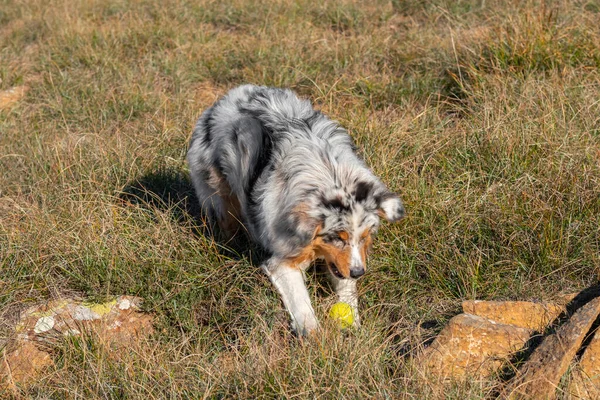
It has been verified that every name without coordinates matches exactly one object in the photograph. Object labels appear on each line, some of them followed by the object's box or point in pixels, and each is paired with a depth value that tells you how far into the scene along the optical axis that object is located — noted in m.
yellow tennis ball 4.03
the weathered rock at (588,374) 3.24
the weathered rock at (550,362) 3.18
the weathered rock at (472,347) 3.49
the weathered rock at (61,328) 3.91
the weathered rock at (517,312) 3.87
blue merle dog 3.96
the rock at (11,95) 7.27
